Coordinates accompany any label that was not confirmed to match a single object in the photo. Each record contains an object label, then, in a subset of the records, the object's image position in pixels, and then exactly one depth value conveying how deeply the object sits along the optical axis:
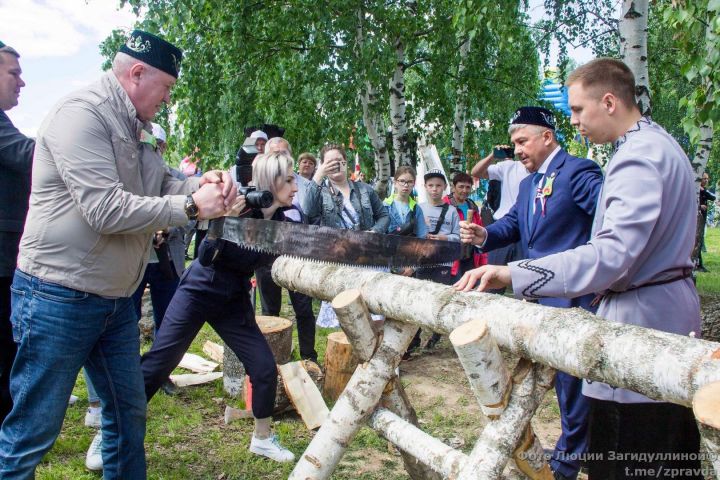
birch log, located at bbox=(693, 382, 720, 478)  1.54
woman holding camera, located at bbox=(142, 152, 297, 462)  3.56
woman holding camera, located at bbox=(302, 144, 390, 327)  5.82
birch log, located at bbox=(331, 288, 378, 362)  2.82
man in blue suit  3.35
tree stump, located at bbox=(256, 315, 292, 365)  4.95
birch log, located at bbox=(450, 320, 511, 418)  2.22
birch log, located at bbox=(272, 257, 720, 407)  1.83
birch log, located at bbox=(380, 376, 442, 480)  3.09
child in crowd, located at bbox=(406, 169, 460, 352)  6.59
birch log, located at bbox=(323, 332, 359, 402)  4.79
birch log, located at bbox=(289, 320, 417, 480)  2.87
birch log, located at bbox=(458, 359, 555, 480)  2.36
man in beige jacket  2.26
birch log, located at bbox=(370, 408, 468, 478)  2.53
